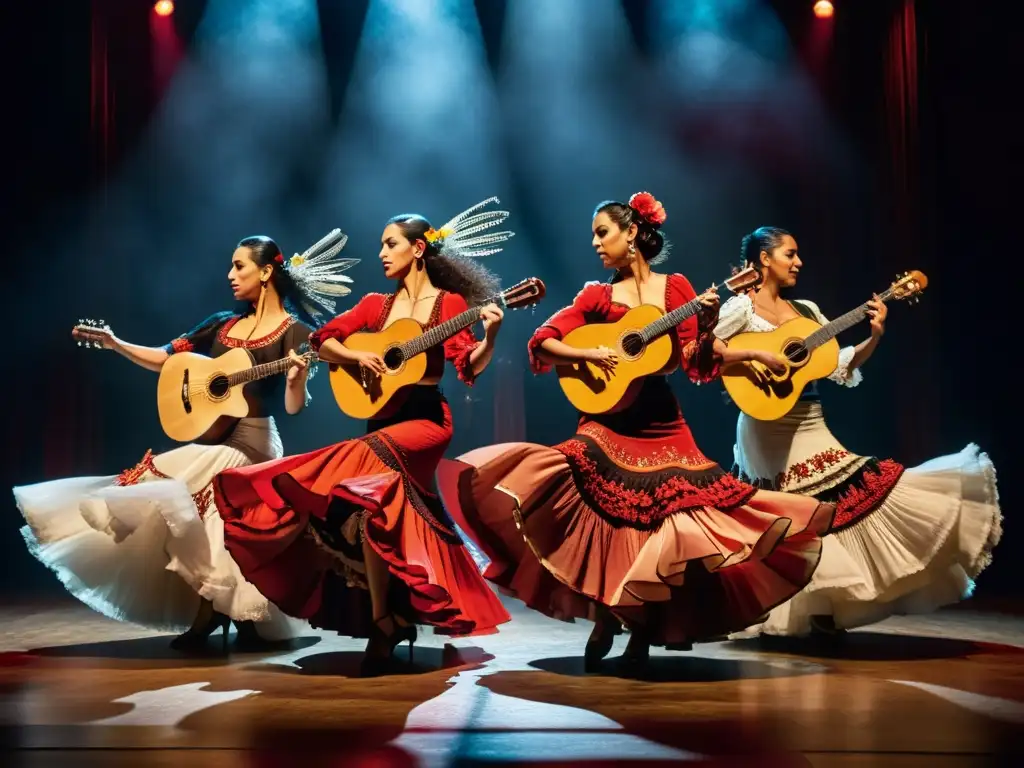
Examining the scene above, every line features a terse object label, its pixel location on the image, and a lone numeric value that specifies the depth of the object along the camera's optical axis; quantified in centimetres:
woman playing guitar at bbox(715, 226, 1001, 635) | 410
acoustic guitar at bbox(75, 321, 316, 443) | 448
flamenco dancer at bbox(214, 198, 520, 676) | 364
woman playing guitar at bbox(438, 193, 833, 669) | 346
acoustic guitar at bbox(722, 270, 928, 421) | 434
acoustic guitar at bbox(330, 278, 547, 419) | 391
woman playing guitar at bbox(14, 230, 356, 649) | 409
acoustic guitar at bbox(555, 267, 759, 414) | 371
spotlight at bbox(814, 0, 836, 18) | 590
